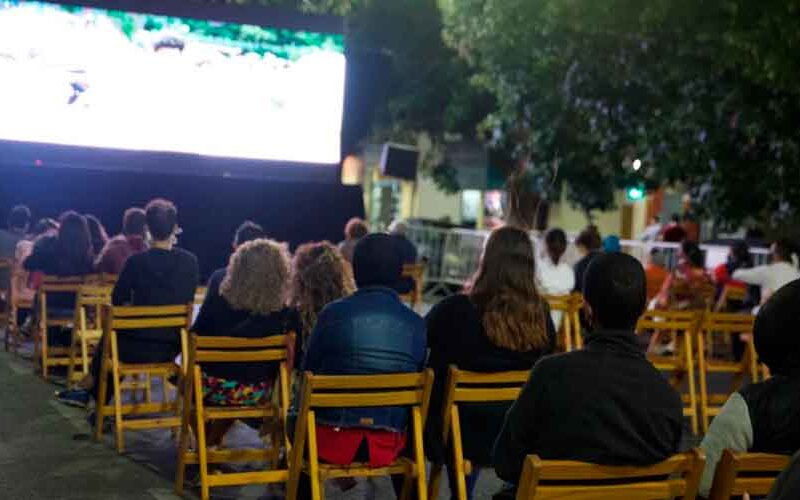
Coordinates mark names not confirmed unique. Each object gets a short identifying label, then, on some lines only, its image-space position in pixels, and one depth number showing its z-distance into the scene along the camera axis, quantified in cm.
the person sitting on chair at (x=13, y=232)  920
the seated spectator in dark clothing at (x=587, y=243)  795
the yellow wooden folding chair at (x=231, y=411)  444
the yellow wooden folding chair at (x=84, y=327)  646
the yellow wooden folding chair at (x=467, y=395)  378
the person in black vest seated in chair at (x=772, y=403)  263
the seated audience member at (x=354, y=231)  911
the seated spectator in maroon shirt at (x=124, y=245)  781
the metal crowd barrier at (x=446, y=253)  1475
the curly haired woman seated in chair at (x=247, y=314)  477
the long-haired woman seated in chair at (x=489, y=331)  389
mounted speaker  1478
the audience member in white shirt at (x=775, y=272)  839
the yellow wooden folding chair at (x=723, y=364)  627
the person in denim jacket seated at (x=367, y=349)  371
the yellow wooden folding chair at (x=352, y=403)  351
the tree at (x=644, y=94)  1184
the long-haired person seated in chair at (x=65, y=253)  782
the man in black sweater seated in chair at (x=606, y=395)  258
